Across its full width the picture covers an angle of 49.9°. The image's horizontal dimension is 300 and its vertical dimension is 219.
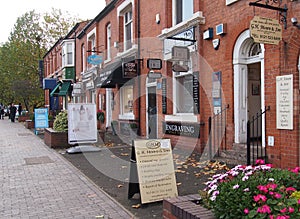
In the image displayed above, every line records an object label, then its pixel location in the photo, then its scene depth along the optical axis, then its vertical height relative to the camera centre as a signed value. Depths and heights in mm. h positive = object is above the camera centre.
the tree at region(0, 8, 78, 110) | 35438 +7150
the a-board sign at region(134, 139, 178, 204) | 5098 -998
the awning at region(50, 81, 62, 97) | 28903 +1690
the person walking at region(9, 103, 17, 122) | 32031 -326
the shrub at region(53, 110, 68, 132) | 12461 -535
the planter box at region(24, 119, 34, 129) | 22359 -1068
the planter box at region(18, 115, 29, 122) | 30883 -893
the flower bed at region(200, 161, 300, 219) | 2807 -831
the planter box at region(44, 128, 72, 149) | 12141 -1176
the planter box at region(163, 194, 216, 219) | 3360 -1132
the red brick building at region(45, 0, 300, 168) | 6934 +1048
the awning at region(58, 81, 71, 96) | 26188 +1664
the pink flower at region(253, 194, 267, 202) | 2879 -814
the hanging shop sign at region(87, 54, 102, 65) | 17312 +2644
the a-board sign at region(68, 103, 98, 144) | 10578 -490
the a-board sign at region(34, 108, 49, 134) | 17739 -524
